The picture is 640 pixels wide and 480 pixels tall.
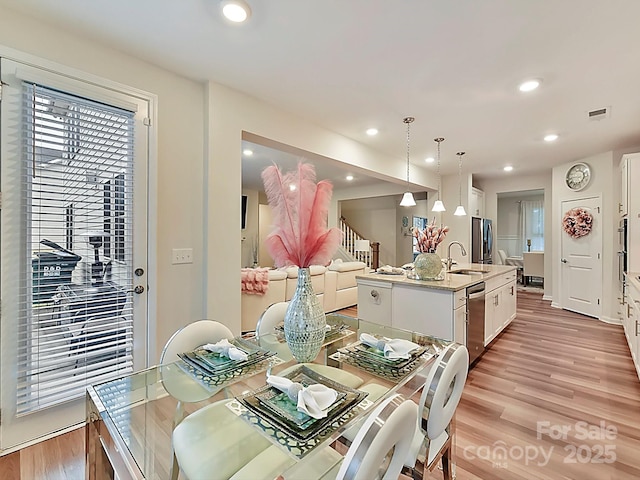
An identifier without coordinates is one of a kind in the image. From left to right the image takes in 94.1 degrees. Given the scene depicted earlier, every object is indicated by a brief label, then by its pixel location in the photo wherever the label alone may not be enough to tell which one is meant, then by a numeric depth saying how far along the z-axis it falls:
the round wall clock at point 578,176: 5.00
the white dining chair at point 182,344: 1.42
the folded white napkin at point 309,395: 0.98
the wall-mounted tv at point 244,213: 8.10
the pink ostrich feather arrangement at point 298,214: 1.35
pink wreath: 4.93
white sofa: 4.07
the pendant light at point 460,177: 4.86
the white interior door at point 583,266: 4.82
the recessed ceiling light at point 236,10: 1.68
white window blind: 1.81
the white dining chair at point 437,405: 1.11
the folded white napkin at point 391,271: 3.69
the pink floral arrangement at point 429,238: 3.20
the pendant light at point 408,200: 4.00
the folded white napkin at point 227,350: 1.41
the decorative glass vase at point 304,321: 1.40
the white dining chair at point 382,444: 0.71
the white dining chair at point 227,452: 1.03
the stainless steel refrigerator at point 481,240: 6.28
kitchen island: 2.76
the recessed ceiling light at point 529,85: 2.54
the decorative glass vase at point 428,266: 3.19
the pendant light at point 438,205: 4.02
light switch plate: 2.45
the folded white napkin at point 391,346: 1.49
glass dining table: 0.97
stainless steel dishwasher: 2.91
